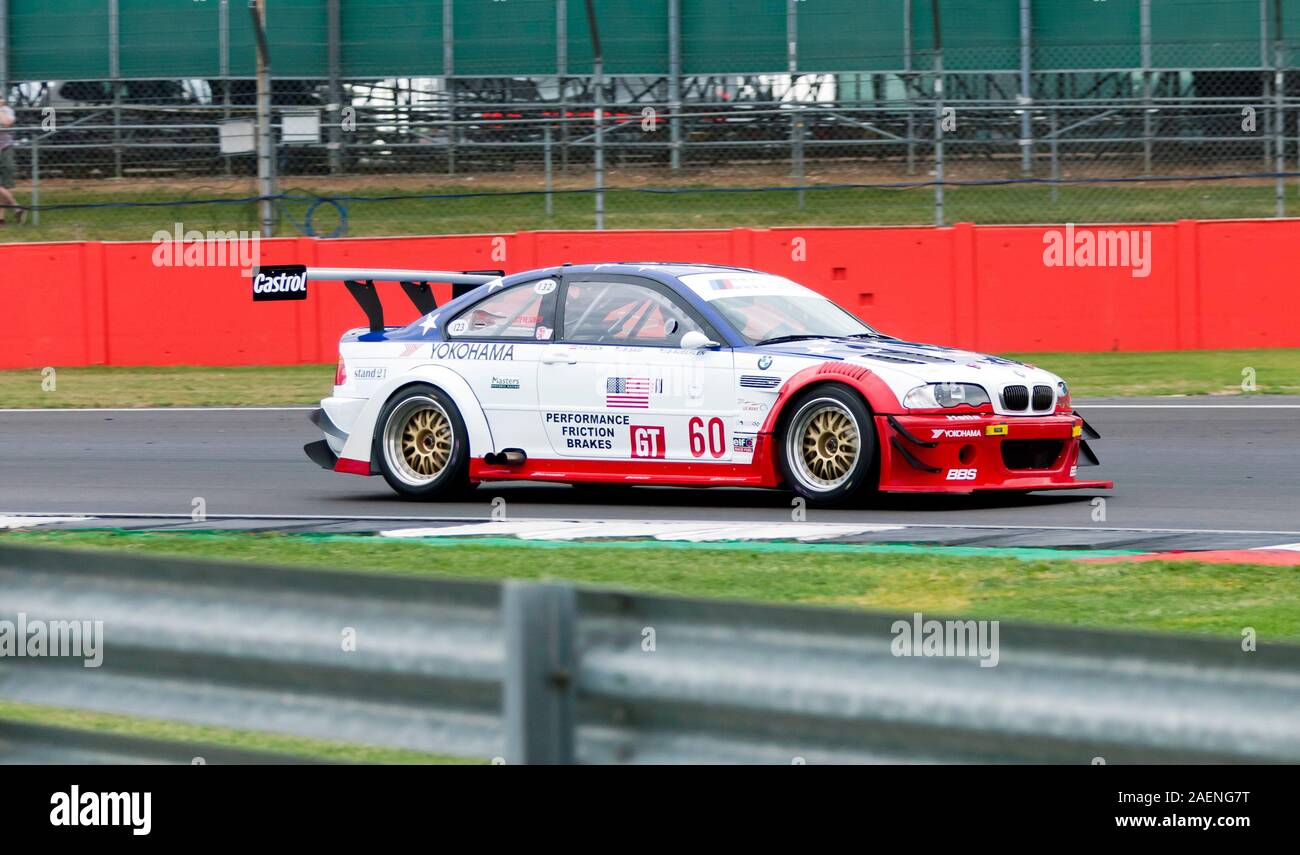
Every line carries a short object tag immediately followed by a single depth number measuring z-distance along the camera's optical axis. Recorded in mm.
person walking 45594
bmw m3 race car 19625
